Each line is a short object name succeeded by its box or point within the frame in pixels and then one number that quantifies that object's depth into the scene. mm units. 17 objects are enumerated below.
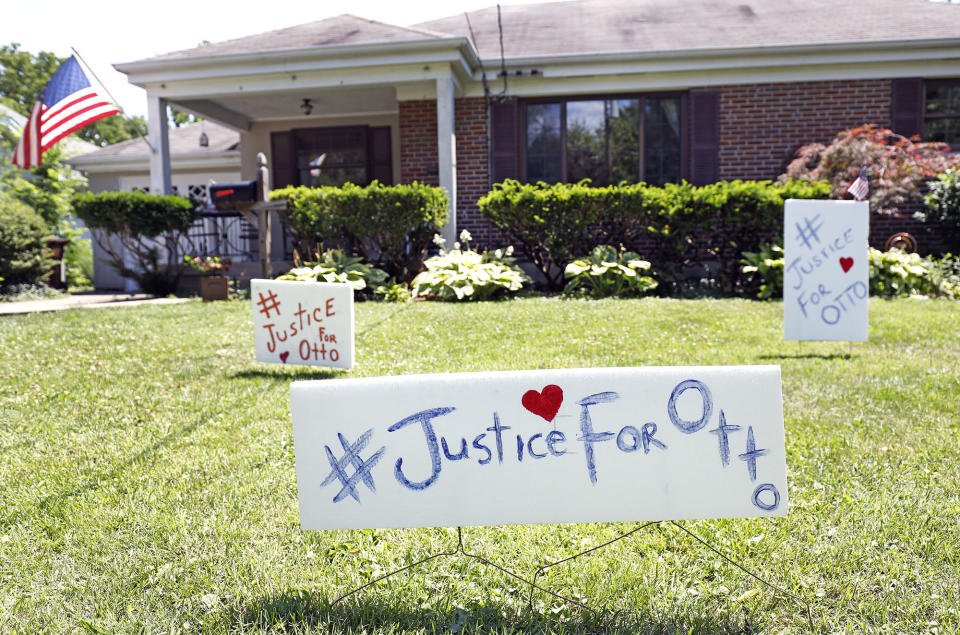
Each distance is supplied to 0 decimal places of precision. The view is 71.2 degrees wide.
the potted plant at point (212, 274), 9148
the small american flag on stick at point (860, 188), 5078
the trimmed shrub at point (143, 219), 9922
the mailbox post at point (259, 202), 9180
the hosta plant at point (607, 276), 8523
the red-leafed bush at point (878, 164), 9477
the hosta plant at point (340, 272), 8375
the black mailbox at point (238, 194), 9375
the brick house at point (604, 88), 10531
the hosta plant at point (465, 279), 8312
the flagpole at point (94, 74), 9914
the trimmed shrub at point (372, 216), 8977
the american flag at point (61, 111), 9453
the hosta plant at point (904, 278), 8398
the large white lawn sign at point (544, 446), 1682
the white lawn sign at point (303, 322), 4191
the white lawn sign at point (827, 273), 4844
